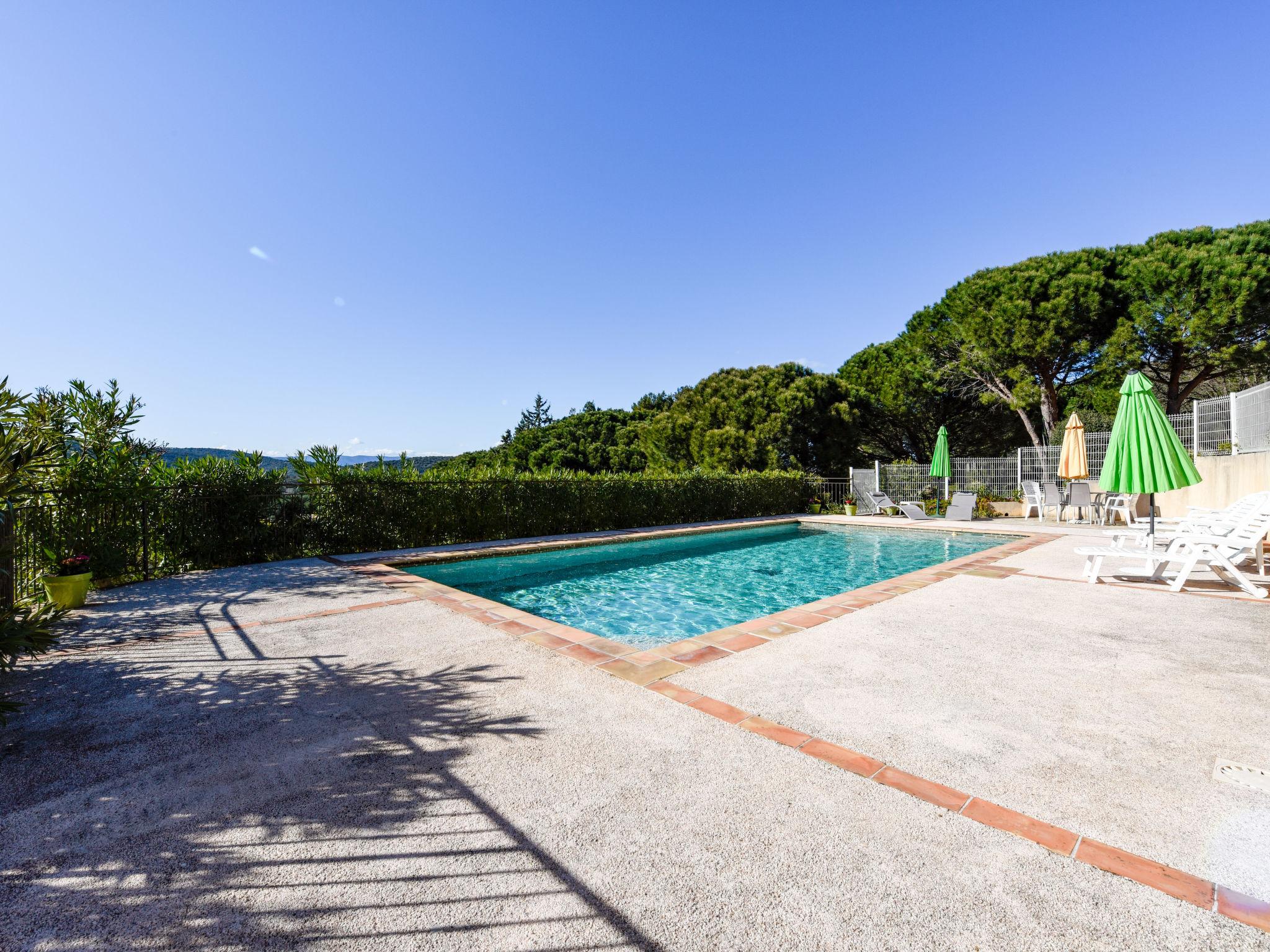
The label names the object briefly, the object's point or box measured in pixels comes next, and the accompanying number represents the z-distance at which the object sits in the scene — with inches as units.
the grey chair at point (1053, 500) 603.7
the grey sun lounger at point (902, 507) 673.6
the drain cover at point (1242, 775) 90.7
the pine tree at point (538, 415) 3051.2
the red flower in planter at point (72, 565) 236.4
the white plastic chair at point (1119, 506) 527.5
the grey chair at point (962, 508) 652.7
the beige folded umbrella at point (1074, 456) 554.6
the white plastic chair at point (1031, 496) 640.4
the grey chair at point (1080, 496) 546.9
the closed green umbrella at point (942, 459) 687.7
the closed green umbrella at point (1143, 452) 244.5
